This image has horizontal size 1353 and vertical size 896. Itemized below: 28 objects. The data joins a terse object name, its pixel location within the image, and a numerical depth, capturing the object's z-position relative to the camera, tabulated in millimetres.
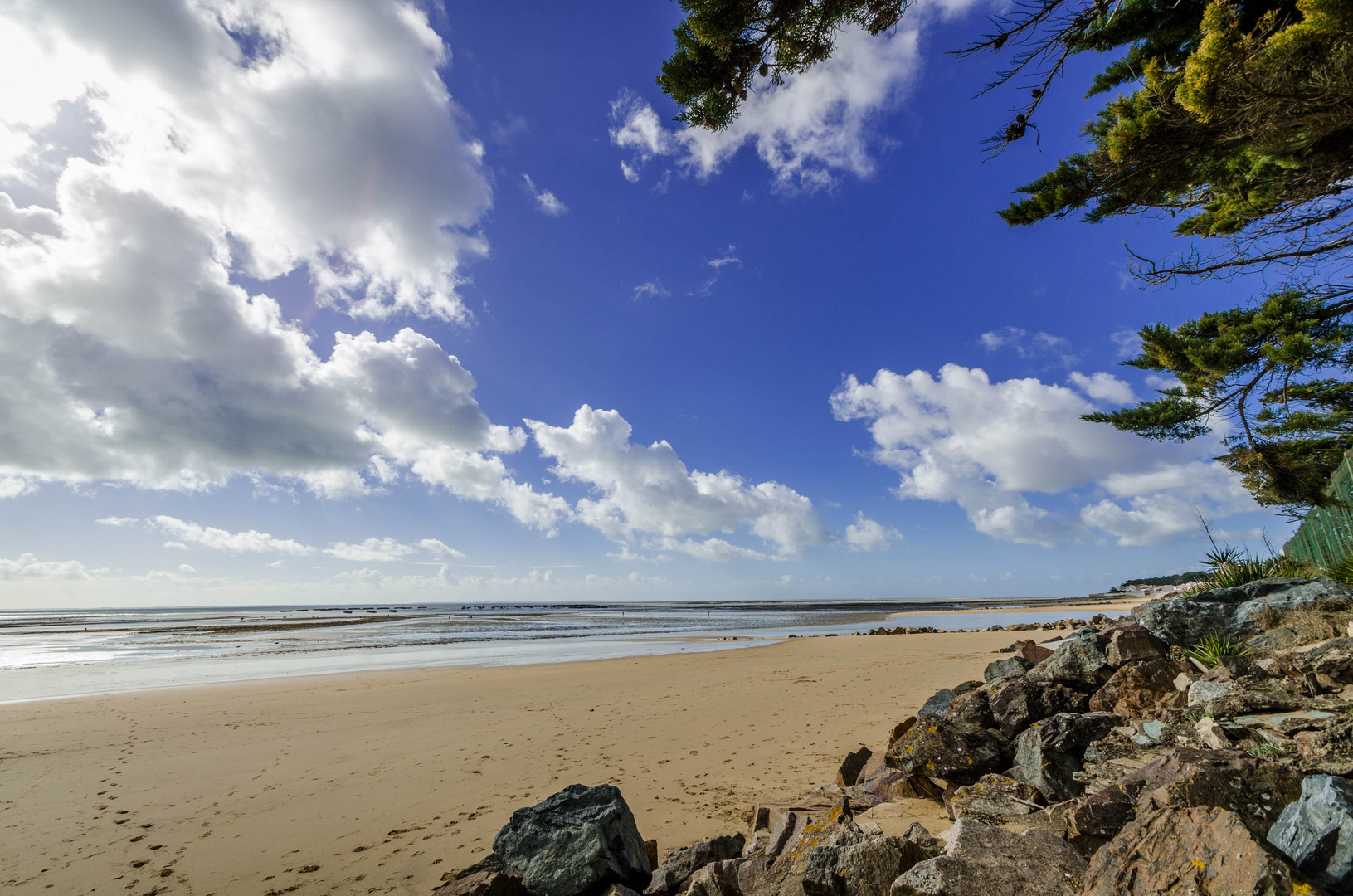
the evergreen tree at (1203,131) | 5441
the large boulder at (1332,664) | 4457
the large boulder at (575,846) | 3852
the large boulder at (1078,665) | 6121
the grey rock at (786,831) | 3846
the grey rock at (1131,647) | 6043
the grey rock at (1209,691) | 4566
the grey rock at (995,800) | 3945
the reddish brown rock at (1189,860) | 1997
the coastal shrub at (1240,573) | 9164
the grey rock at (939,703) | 7055
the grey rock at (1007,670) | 7629
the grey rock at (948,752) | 4984
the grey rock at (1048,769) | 4227
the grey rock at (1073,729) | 4586
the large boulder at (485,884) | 3709
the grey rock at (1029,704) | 5590
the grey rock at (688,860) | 4020
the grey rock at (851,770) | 5926
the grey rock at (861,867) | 2973
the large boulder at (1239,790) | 2725
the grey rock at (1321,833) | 2104
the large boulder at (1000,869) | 2635
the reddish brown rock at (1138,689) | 5293
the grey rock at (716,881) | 3537
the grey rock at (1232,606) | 6602
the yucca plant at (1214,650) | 5932
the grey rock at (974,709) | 5938
